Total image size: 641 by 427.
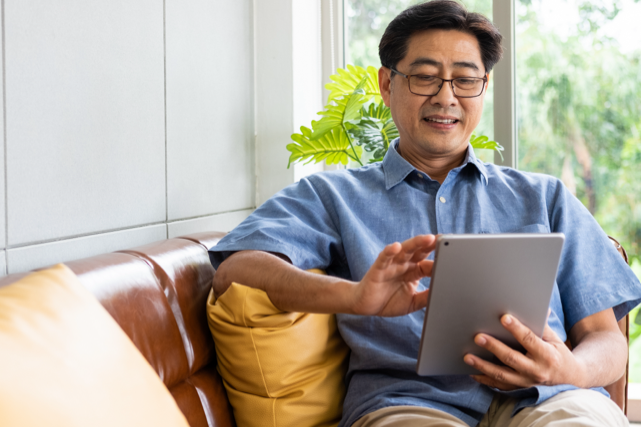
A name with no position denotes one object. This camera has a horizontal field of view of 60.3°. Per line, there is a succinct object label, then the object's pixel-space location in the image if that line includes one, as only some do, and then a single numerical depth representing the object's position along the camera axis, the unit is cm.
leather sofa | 99
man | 106
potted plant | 203
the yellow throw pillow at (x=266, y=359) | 115
